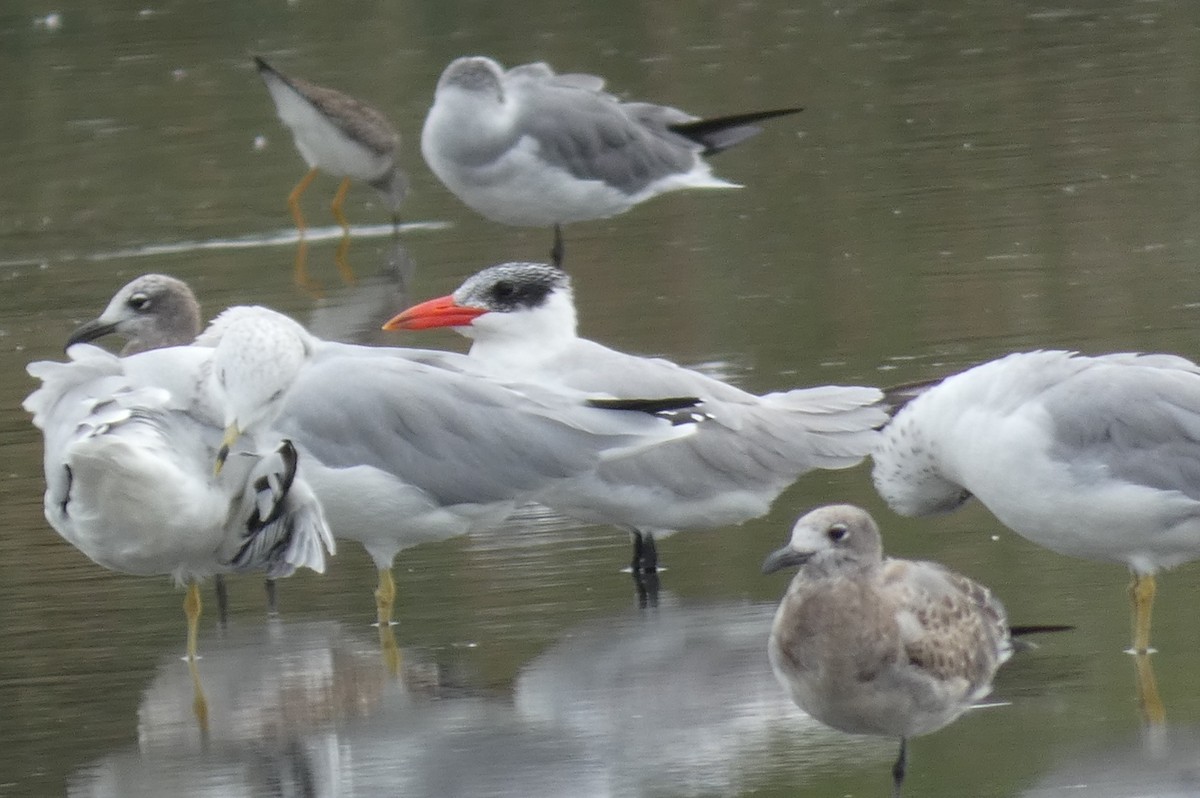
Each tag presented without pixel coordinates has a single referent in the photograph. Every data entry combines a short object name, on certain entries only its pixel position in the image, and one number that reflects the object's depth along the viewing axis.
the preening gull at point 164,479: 11.60
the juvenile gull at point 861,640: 9.57
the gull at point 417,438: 12.85
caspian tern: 13.52
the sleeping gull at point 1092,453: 11.61
